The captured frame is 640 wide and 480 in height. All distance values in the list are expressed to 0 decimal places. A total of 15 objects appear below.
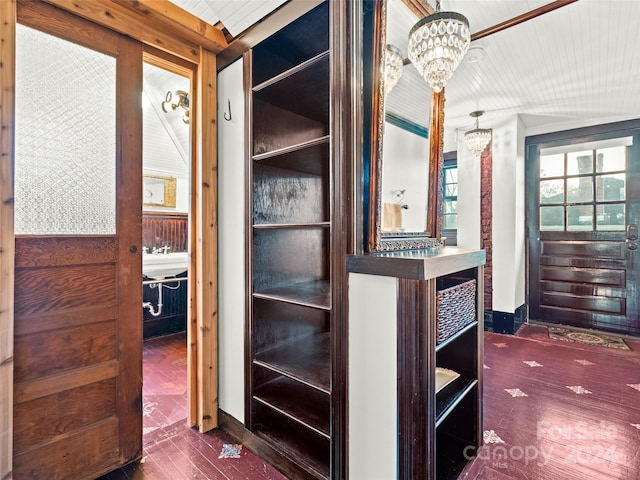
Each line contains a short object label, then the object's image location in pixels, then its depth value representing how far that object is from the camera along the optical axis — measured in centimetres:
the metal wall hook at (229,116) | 190
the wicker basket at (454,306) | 129
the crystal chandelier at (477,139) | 341
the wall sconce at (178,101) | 267
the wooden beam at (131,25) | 146
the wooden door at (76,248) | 137
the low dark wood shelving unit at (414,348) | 114
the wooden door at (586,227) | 369
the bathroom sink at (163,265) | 307
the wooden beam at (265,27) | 147
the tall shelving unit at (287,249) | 157
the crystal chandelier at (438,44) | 156
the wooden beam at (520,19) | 189
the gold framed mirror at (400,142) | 137
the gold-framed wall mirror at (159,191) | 351
